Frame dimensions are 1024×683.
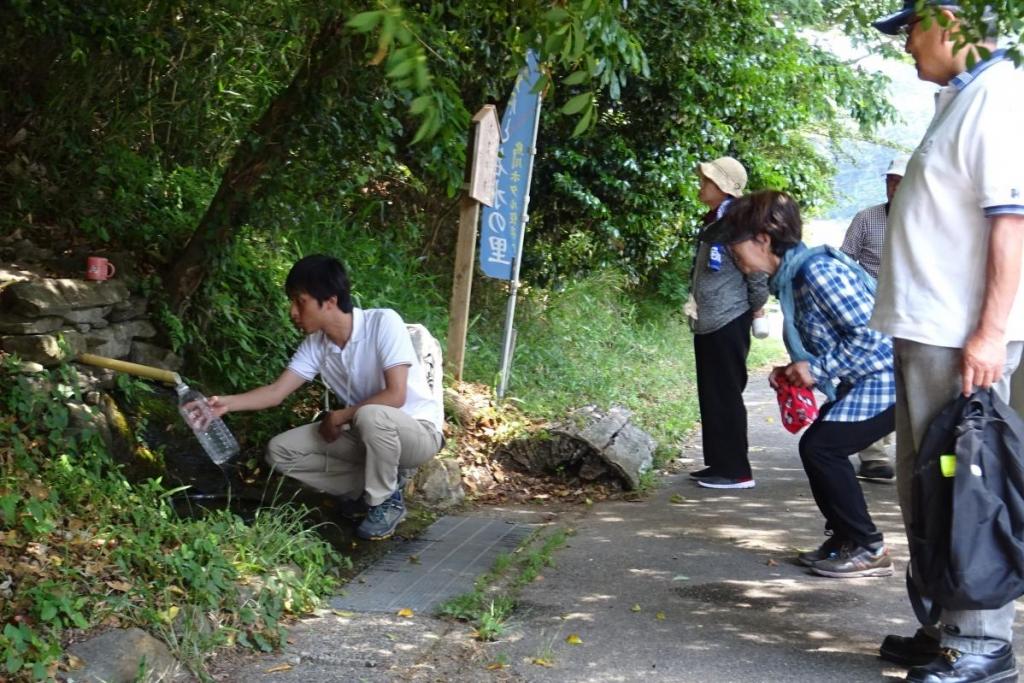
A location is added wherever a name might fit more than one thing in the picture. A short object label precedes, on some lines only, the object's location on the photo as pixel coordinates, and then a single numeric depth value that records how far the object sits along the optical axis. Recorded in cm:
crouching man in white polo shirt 559
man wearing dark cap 366
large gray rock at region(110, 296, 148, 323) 662
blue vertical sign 825
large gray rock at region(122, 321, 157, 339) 668
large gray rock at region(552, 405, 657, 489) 709
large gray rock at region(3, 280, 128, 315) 591
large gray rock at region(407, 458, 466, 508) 652
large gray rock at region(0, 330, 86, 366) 581
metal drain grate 482
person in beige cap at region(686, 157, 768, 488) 702
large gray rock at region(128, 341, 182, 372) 675
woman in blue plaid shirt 502
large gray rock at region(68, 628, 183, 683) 371
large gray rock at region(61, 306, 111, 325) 615
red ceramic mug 646
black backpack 366
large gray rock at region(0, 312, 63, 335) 585
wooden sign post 765
